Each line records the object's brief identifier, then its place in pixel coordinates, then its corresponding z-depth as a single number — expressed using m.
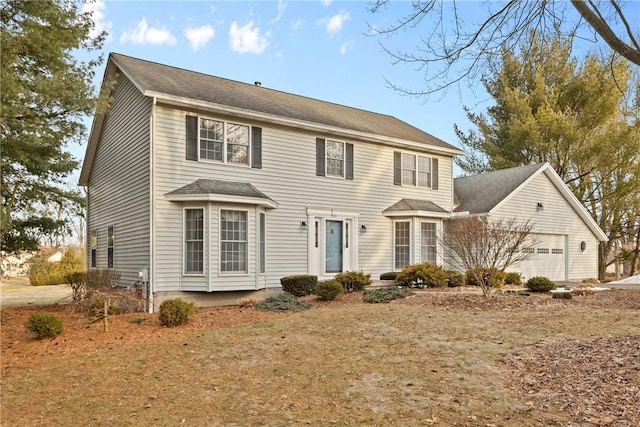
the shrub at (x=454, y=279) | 14.28
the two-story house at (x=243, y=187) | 11.70
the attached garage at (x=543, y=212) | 18.14
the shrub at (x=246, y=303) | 11.34
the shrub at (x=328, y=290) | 11.29
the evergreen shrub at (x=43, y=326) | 8.25
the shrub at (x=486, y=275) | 11.56
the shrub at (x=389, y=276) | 14.87
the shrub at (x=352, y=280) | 12.69
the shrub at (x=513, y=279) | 15.38
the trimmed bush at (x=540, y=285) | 12.82
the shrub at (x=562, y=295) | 11.69
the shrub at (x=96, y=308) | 9.66
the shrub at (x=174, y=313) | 9.02
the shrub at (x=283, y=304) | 10.56
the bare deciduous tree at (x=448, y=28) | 6.56
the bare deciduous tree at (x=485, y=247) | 11.55
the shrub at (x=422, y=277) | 13.83
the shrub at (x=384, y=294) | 11.21
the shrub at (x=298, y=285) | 12.46
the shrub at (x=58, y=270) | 24.16
